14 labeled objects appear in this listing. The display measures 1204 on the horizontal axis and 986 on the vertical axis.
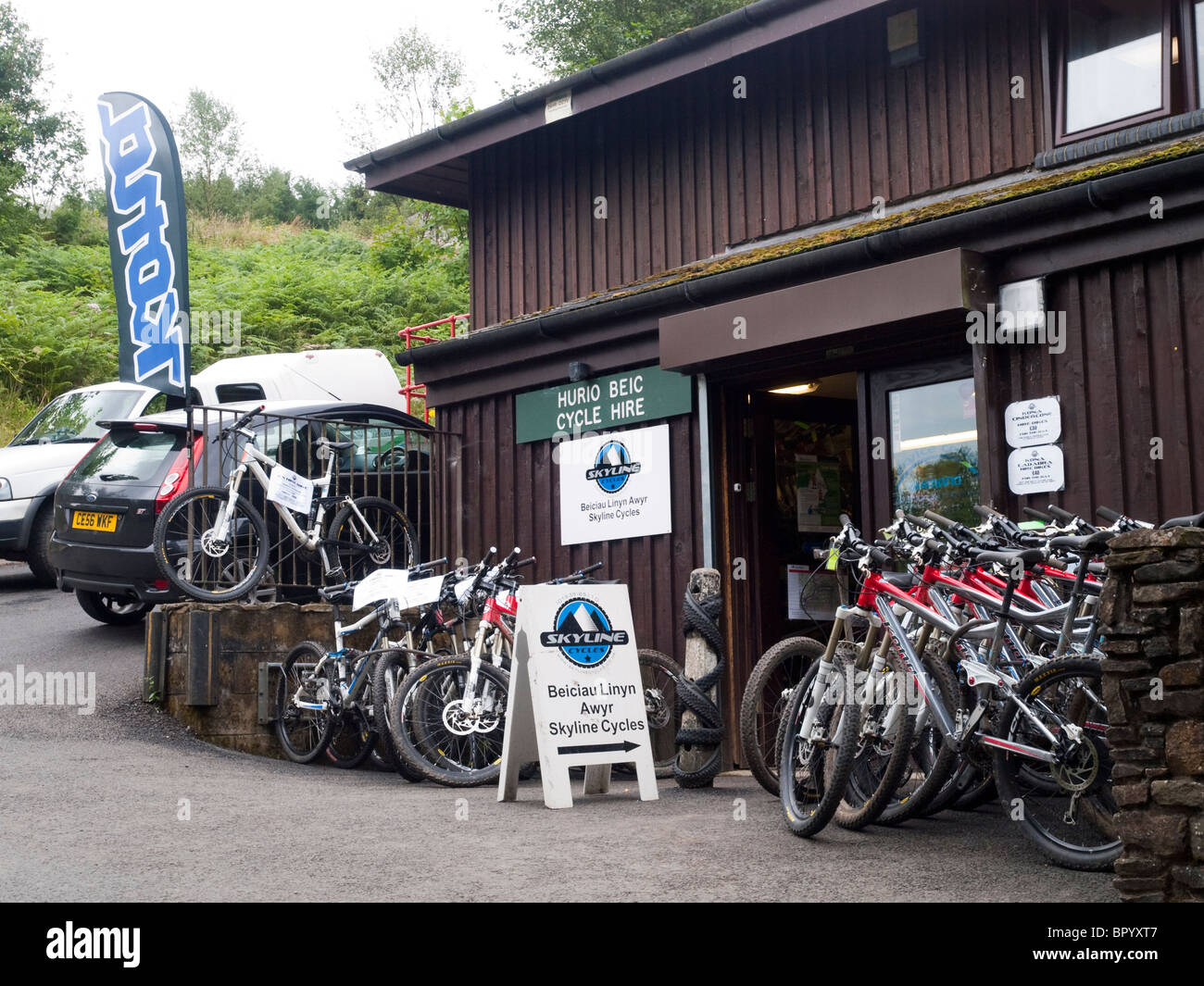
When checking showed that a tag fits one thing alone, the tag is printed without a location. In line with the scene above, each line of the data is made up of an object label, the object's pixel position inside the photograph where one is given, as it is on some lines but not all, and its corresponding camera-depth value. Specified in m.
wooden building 7.19
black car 10.61
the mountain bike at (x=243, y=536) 9.72
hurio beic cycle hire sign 9.43
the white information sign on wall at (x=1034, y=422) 7.38
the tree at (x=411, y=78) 44.22
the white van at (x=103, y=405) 13.48
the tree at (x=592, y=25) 29.22
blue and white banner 11.86
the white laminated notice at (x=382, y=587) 8.66
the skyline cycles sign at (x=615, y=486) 9.50
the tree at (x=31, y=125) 34.94
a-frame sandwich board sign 7.15
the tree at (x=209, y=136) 54.19
